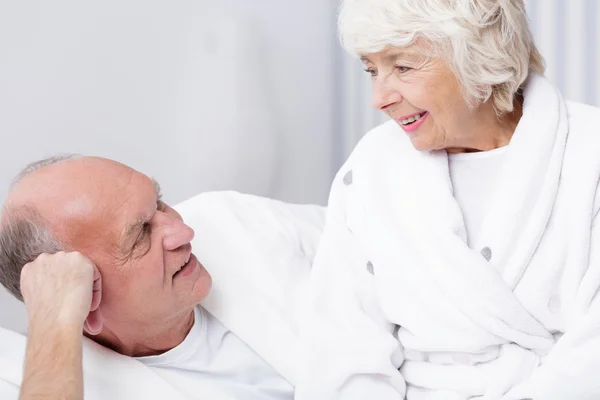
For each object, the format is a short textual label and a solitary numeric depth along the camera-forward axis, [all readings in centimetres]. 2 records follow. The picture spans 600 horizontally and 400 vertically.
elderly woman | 169
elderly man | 166
